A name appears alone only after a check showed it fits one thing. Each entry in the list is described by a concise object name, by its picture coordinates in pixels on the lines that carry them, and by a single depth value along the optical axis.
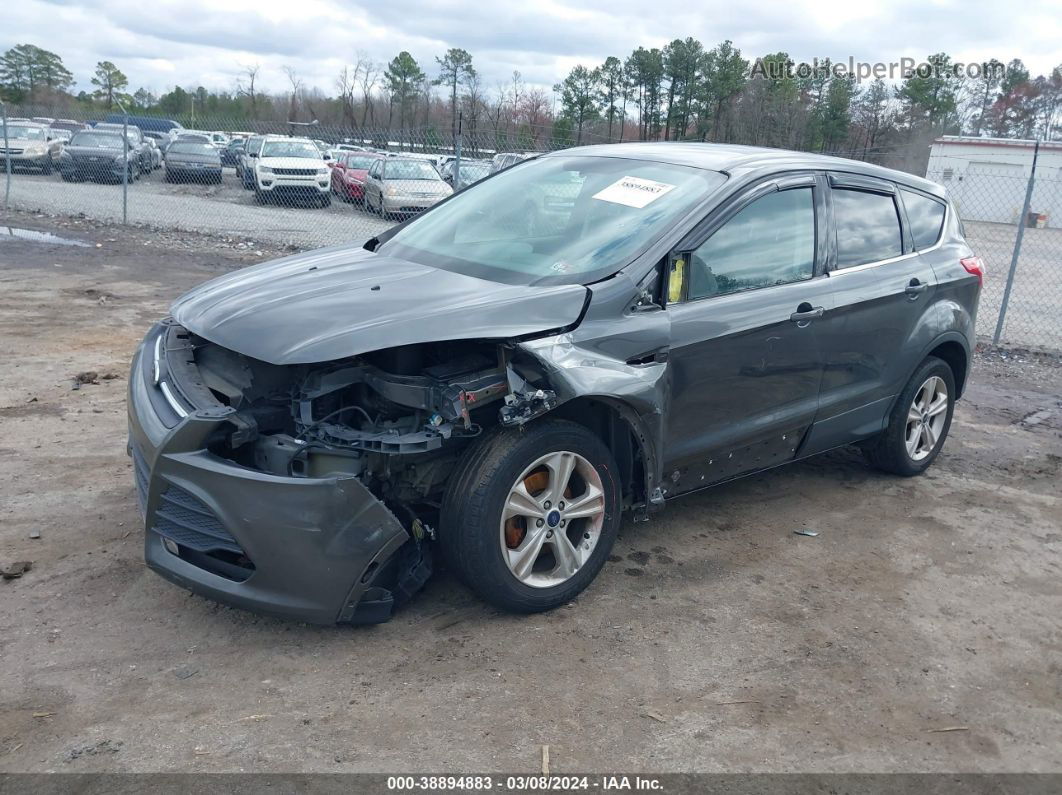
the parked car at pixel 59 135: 27.42
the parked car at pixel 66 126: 32.77
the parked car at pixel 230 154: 33.43
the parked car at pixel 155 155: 28.00
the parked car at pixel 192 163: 24.58
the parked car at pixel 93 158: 22.95
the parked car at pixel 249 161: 23.25
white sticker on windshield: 4.20
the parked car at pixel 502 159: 14.30
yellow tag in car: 3.93
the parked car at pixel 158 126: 42.86
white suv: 20.89
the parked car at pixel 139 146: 24.56
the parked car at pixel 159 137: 33.97
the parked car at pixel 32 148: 25.59
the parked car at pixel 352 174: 21.46
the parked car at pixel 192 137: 25.52
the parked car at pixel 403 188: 16.78
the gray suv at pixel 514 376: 3.25
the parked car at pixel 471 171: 17.47
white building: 34.19
